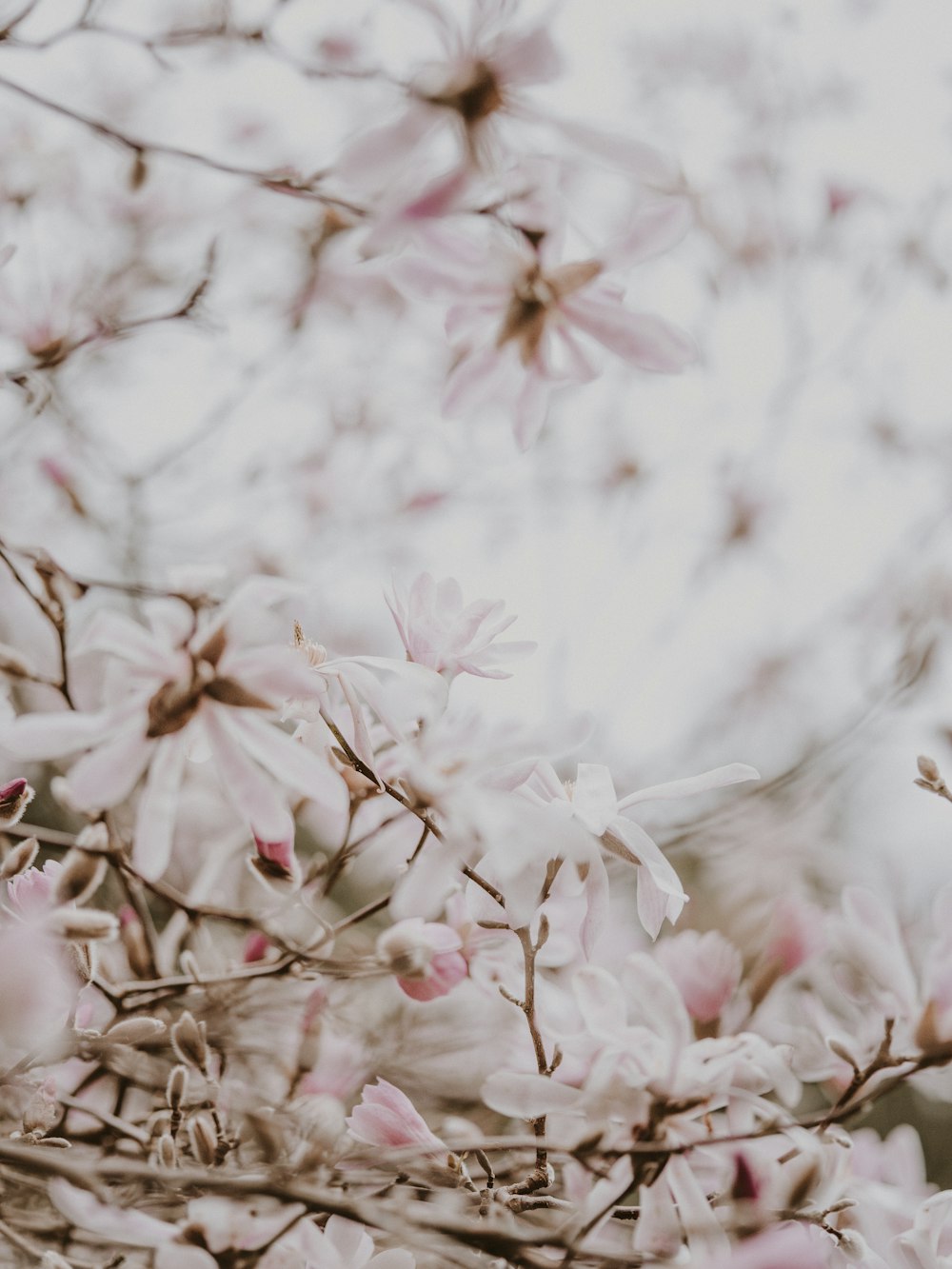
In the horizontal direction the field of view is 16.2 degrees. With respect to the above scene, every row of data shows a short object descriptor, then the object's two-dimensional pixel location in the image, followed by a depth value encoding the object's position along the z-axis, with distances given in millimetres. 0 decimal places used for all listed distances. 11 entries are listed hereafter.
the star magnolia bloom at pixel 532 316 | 1062
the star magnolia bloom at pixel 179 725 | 1018
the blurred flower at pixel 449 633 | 1107
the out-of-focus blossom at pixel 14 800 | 1073
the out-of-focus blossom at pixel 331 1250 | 1046
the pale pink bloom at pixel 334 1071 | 1155
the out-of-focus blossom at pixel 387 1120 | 1084
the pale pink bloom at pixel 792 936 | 1168
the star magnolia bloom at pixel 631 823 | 1081
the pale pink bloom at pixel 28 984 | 1003
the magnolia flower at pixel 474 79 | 1032
